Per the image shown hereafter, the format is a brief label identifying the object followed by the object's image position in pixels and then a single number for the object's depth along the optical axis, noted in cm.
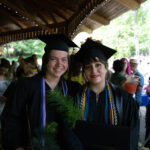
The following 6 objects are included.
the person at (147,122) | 337
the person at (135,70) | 469
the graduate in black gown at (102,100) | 134
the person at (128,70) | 442
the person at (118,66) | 314
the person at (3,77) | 267
